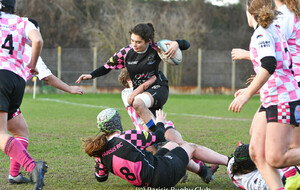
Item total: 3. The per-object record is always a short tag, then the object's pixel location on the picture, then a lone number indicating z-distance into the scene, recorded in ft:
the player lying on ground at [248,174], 28.66
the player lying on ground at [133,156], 29.66
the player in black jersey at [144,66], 38.60
